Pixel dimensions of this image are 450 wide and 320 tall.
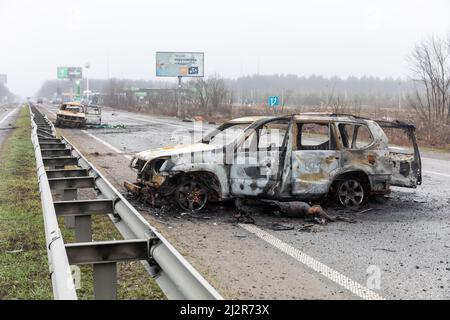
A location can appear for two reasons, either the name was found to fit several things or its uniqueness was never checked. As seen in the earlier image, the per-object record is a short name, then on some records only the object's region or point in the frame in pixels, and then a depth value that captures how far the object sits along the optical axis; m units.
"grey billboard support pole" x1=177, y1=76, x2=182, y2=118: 54.68
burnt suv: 7.81
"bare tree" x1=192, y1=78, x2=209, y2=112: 55.74
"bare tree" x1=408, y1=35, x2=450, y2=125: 26.06
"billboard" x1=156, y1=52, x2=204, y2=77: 59.50
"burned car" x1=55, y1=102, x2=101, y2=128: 30.31
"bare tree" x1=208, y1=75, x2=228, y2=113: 54.73
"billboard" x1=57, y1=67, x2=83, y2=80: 127.50
